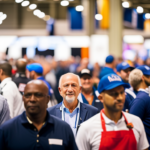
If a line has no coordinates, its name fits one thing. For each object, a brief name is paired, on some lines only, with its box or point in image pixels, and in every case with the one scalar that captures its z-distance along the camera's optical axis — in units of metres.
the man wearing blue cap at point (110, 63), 10.58
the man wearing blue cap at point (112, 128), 3.96
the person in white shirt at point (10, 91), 7.59
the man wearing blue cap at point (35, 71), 8.97
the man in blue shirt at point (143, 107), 5.42
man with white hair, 5.49
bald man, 3.50
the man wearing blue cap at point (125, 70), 8.91
